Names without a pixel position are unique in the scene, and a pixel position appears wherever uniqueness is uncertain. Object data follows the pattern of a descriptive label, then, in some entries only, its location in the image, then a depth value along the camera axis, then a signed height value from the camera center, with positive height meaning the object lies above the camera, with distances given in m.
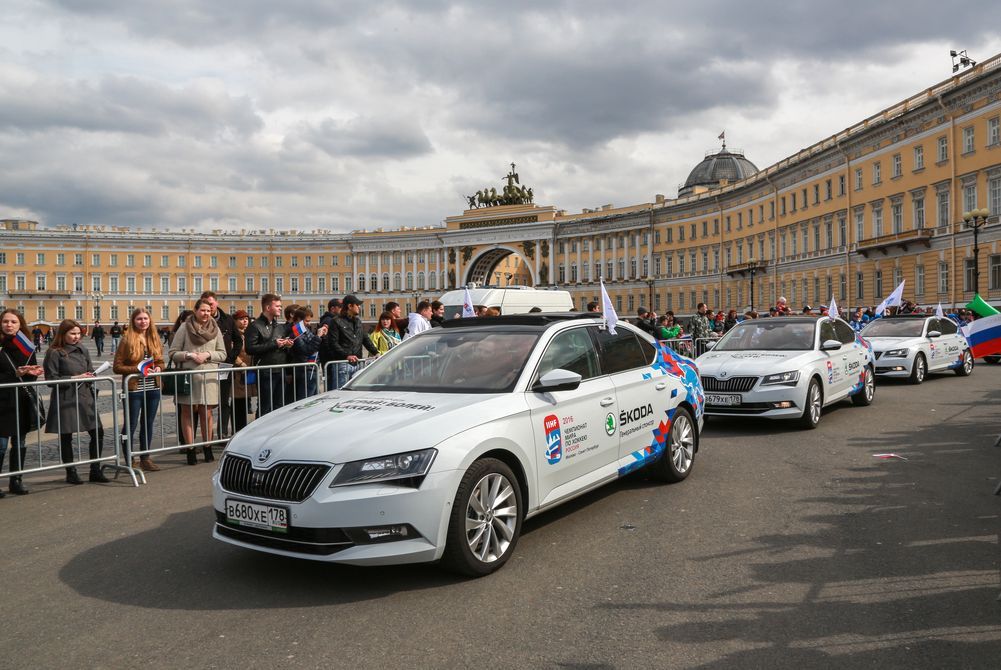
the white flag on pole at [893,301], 19.25 +0.39
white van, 29.95 +1.13
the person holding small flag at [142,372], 8.98 -0.40
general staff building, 45.03 +8.91
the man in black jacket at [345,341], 11.27 -0.12
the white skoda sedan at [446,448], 4.64 -0.77
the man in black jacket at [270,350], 10.26 -0.20
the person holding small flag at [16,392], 7.93 -0.50
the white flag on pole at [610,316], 7.26 +0.08
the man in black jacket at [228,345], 10.02 -0.15
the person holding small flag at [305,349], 10.85 -0.23
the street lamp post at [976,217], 31.16 +3.94
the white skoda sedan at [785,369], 10.79 -0.71
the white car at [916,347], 17.86 -0.72
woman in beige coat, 9.46 -0.28
